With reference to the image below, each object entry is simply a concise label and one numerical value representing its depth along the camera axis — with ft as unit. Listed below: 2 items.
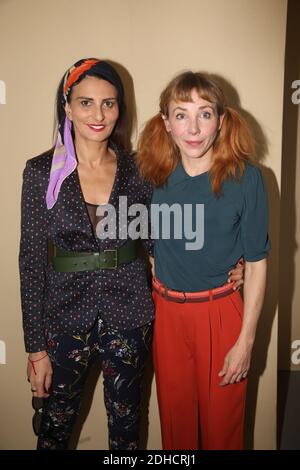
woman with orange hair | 4.84
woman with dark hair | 4.89
